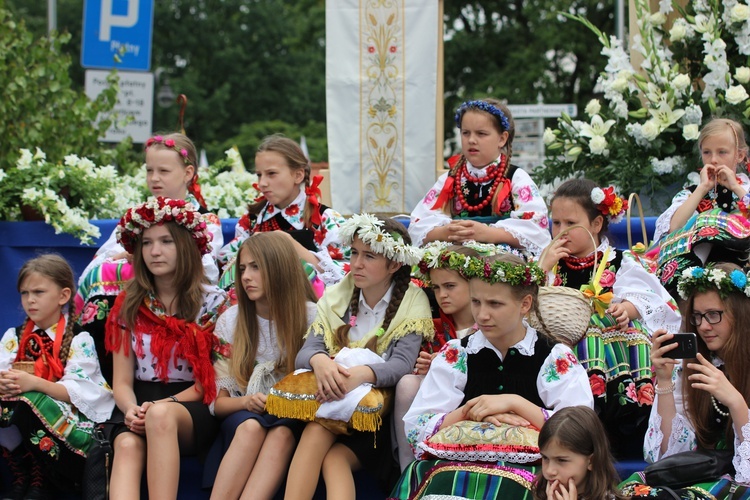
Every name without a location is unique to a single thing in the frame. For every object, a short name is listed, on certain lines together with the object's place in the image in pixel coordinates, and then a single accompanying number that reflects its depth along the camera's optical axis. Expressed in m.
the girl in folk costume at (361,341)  8.99
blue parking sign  19.21
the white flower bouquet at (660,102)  12.79
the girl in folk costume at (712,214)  10.39
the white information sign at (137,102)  20.27
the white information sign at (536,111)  18.56
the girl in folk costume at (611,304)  9.37
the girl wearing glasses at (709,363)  8.14
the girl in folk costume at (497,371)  8.27
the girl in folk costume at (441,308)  9.12
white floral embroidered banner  14.12
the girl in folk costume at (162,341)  9.41
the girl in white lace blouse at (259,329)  9.65
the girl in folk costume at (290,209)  11.68
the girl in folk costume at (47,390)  9.66
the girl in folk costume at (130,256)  10.56
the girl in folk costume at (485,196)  10.96
